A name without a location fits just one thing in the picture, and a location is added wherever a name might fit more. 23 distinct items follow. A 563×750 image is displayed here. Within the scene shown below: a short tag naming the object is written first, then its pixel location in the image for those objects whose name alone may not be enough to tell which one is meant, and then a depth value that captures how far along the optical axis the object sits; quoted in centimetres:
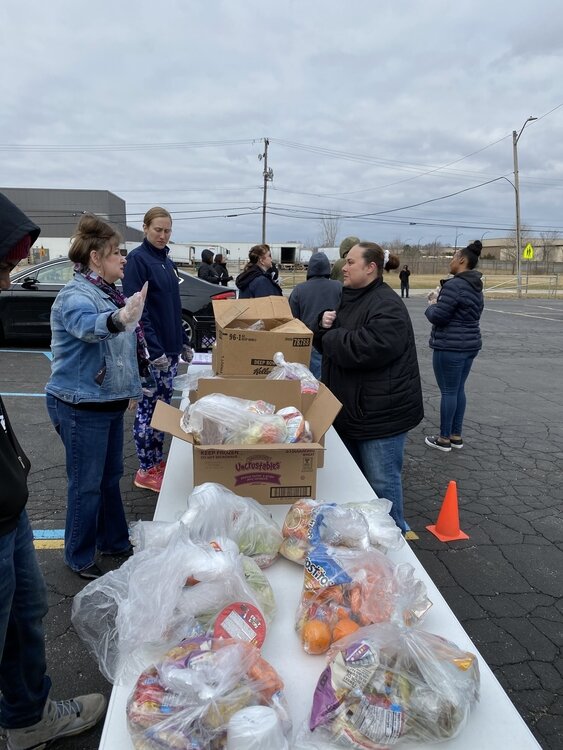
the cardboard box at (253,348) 280
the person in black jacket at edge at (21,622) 133
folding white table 107
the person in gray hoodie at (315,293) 502
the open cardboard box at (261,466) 192
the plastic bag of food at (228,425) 202
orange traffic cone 329
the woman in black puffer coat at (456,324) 434
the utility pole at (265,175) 3862
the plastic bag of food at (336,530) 158
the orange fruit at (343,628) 126
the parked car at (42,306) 831
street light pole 2620
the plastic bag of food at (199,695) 94
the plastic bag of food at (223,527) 156
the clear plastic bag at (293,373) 258
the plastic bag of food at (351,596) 128
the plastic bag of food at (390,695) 100
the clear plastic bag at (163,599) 122
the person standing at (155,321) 335
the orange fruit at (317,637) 125
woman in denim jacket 221
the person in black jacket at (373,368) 250
